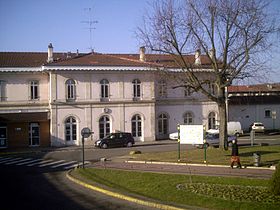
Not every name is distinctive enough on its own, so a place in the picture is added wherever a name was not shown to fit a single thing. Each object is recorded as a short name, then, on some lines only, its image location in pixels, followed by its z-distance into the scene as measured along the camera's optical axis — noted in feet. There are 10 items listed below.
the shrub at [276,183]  46.65
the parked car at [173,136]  152.92
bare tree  90.27
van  165.37
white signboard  87.51
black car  134.00
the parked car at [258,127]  180.55
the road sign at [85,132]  78.74
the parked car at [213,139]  126.41
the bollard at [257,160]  74.59
